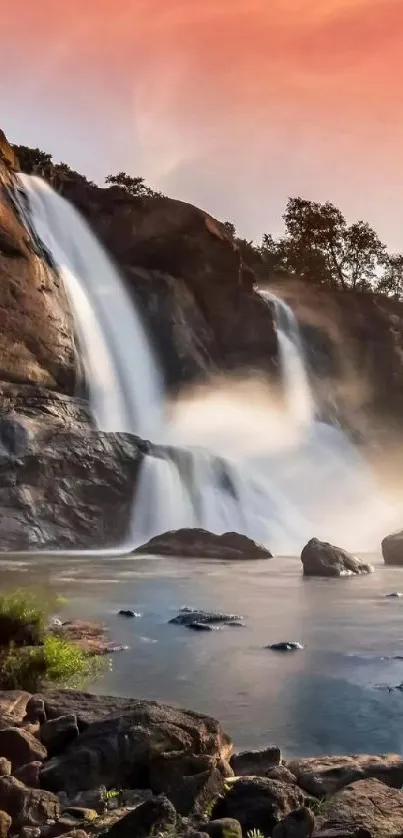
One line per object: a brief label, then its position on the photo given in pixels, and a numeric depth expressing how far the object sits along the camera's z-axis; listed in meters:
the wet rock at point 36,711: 8.40
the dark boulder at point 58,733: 7.69
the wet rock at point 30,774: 6.90
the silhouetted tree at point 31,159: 62.28
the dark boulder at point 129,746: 7.08
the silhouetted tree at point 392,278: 94.81
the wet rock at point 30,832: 5.94
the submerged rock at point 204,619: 16.22
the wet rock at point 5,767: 6.80
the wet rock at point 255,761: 7.55
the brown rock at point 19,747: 7.24
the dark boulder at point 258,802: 6.23
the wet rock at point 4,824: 5.91
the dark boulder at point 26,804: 6.20
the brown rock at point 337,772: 7.12
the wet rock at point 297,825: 5.91
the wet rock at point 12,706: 8.06
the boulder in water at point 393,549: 29.77
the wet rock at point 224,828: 5.83
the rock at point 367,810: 5.75
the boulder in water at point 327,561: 25.18
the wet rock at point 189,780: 6.42
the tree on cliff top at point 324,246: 84.25
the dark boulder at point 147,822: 5.78
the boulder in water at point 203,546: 31.52
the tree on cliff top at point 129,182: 81.44
